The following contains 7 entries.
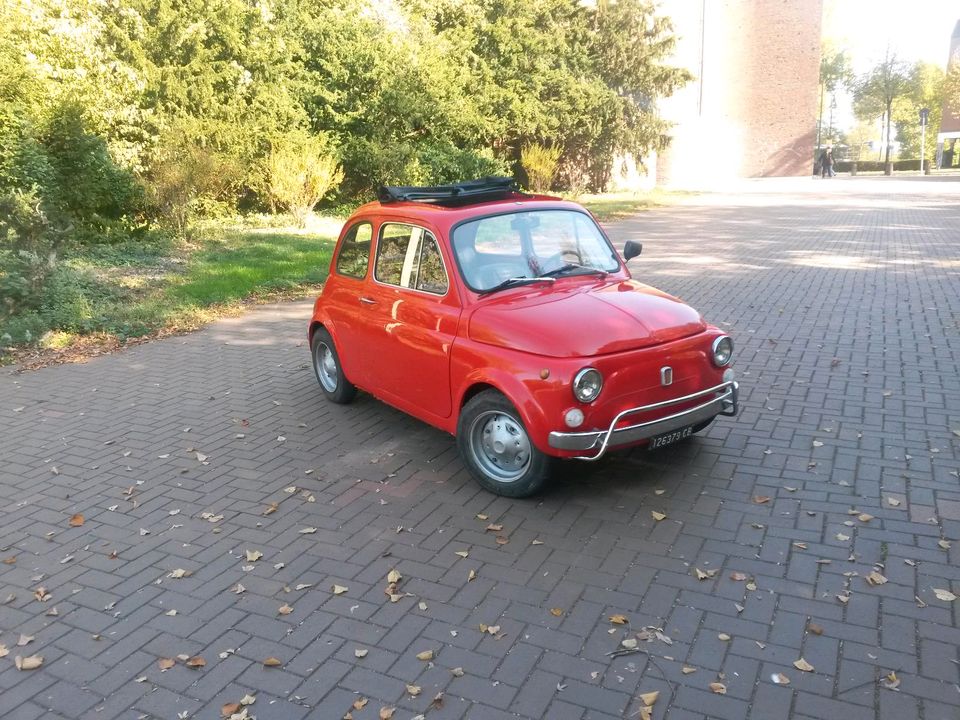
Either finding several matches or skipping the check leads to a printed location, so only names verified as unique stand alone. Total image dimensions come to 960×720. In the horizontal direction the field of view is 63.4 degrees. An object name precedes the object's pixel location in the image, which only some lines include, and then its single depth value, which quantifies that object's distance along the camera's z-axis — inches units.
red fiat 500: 175.6
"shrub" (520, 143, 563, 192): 1088.2
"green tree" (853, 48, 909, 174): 2164.1
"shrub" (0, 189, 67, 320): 383.2
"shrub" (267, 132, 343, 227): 716.0
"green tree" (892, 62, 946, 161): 2293.3
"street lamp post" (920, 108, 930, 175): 1676.6
